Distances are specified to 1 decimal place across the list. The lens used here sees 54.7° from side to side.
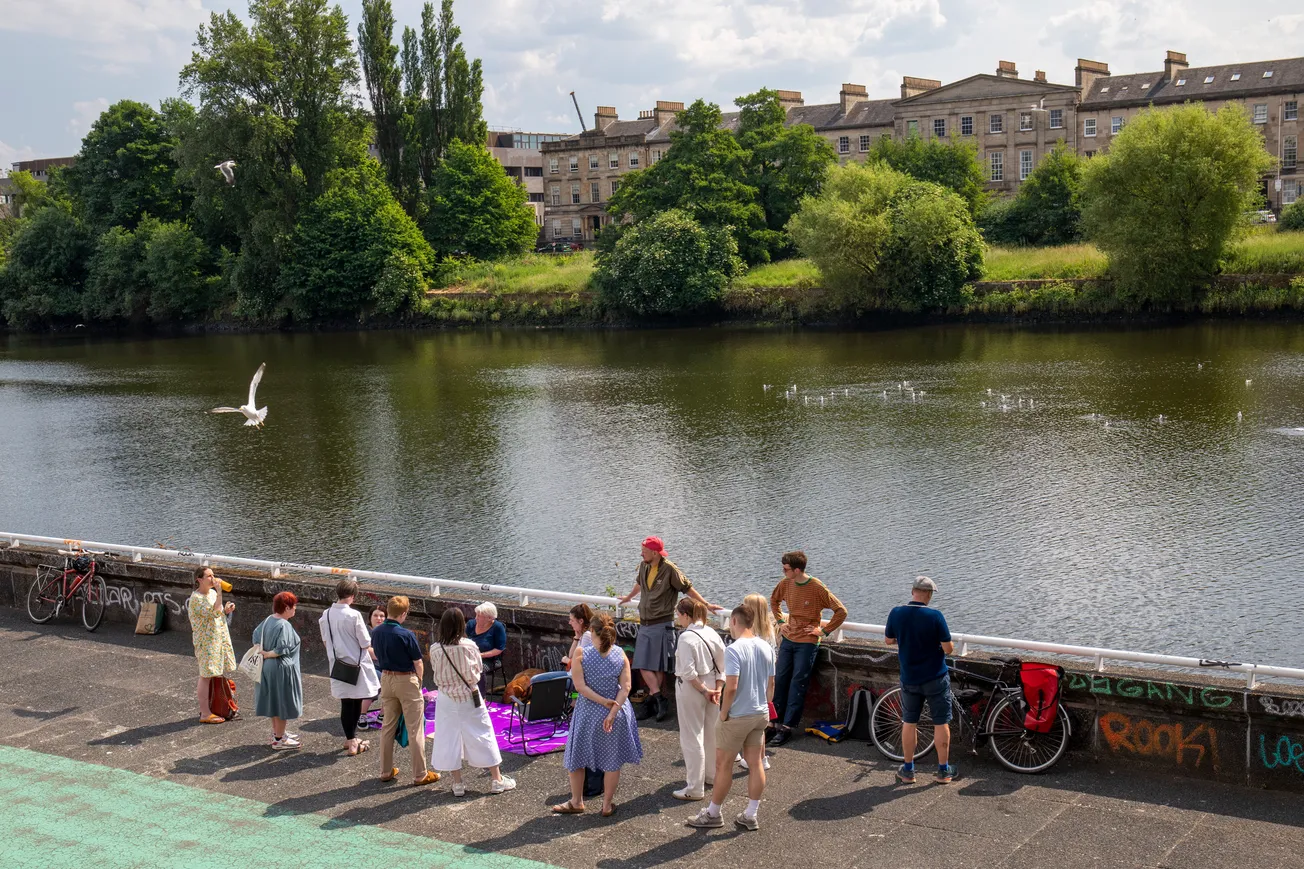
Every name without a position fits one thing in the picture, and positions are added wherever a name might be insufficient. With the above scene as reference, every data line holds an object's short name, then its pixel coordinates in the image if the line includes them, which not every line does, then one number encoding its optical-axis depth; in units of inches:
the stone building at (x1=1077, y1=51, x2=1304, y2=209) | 3732.8
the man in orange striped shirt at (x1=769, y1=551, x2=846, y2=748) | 455.8
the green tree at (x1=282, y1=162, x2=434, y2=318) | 3595.0
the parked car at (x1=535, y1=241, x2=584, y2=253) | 4513.0
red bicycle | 660.1
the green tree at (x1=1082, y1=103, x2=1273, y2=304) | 2578.7
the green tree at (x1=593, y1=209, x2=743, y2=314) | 3253.0
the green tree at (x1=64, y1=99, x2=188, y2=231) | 4003.4
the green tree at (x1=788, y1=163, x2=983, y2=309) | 2906.0
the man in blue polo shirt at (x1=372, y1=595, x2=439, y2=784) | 436.5
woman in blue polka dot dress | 398.6
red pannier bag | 411.5
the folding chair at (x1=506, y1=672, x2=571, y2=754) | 461.4
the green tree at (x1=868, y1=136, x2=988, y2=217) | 3565.5
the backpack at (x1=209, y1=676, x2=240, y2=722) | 506.5
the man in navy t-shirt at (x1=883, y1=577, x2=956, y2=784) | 414.3
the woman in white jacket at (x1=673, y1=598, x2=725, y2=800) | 392.8
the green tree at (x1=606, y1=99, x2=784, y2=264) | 3415.4
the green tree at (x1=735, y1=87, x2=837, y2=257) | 3533.5
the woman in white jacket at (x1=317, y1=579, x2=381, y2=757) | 465.7
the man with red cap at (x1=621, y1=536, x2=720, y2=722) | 481.4
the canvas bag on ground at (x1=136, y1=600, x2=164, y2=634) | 637.3
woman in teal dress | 471.5
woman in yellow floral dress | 495.2
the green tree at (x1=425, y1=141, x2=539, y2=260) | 3858.3
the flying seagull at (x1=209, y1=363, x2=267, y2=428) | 1381.6
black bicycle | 415.8
